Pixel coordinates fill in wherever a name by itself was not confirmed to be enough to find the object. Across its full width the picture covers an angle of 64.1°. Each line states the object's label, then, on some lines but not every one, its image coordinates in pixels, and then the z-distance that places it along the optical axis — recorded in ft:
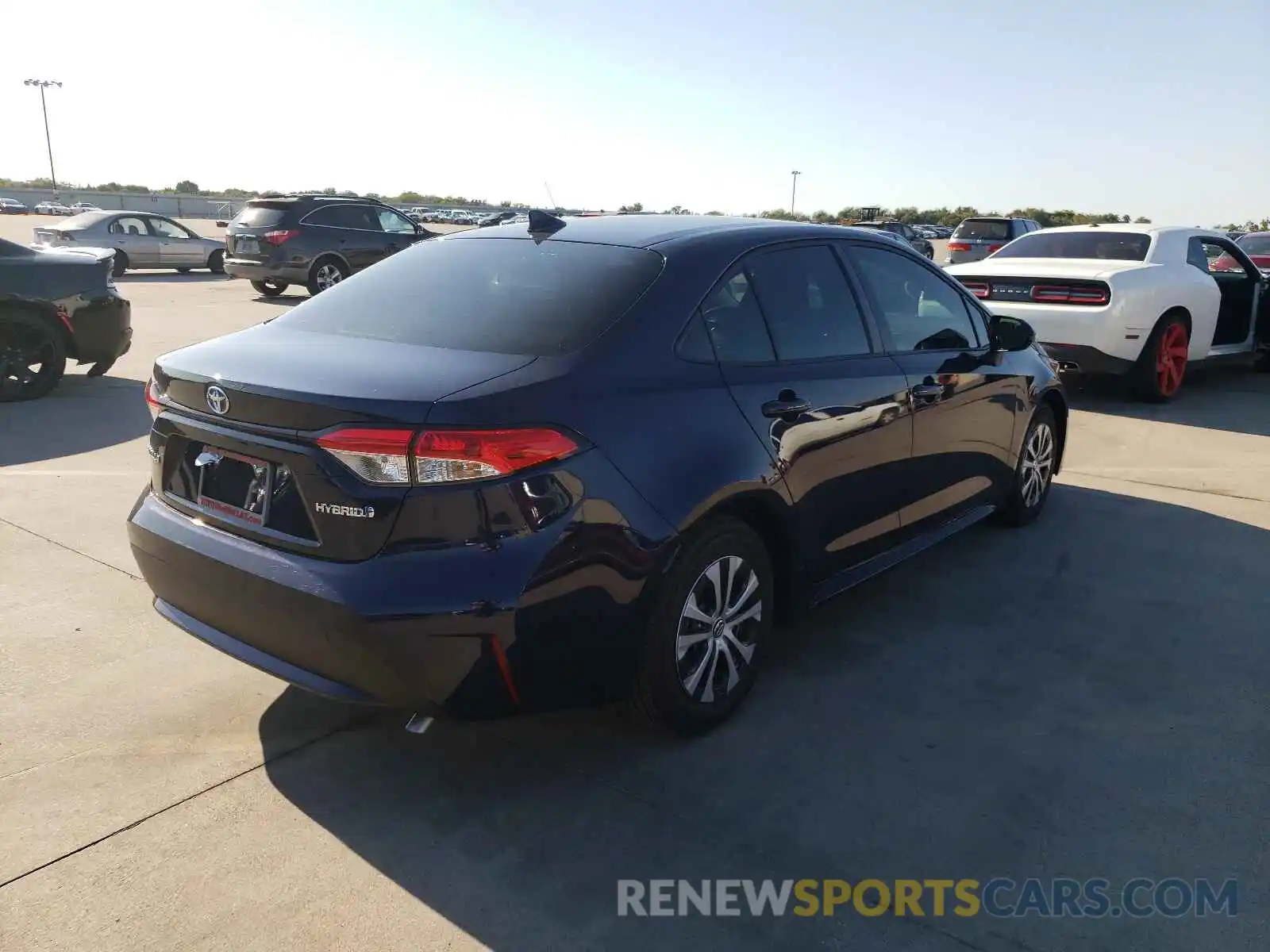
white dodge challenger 28.96
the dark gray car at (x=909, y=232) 94.46
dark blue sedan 8.67
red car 53.67
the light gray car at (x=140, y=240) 69.35
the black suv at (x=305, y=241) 55.11
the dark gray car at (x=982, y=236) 72.84
